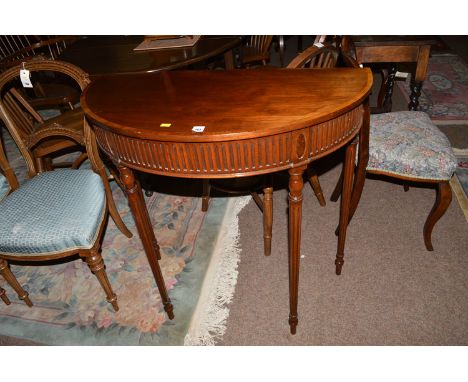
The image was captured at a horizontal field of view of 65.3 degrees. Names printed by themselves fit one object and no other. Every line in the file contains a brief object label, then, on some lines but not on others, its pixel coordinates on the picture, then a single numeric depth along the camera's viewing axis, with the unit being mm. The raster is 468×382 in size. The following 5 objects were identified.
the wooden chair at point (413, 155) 1665
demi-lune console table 1095
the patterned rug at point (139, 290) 1716
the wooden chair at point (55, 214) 1524
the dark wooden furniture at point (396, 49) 2006
